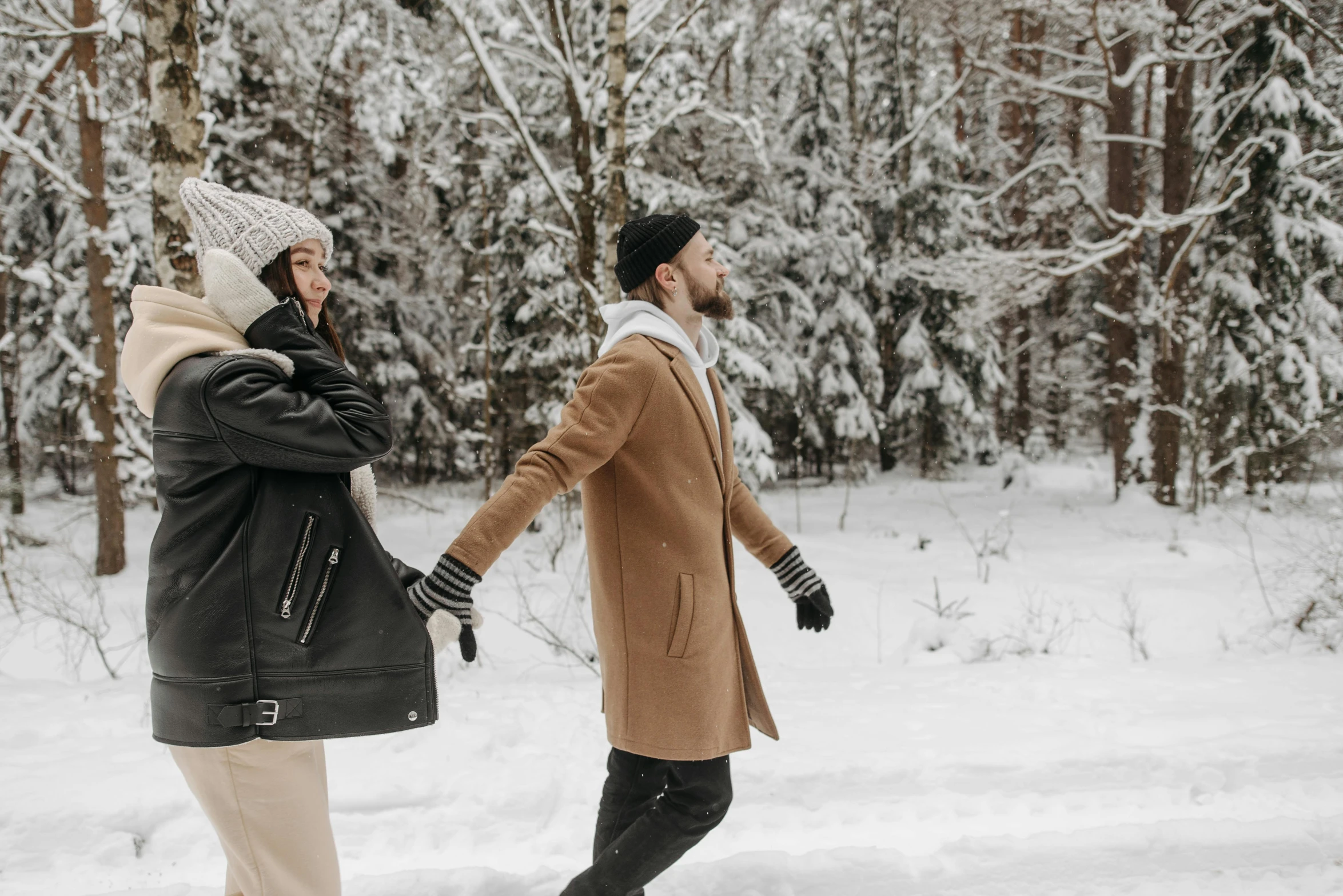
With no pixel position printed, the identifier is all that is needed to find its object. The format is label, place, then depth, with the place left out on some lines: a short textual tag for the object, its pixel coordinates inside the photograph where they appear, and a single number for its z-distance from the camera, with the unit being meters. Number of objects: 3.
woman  1.72
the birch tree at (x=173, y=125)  4.56
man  2.27
